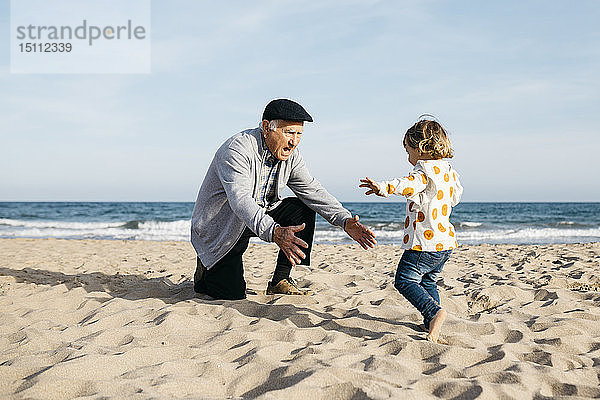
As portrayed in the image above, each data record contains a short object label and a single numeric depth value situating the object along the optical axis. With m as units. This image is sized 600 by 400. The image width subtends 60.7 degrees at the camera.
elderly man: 3.50
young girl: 3.08
